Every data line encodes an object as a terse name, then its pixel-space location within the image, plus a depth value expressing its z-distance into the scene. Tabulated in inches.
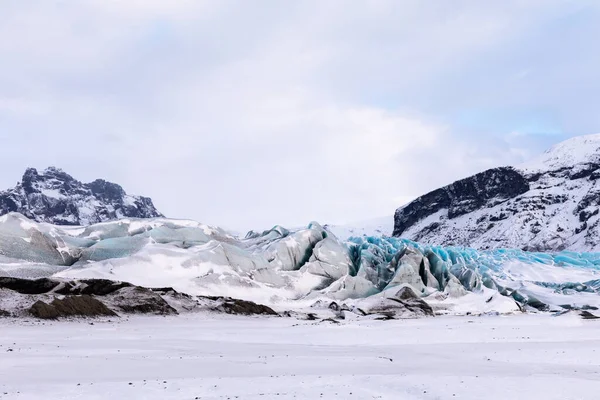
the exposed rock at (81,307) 1471.5
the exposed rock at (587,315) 1851.6
